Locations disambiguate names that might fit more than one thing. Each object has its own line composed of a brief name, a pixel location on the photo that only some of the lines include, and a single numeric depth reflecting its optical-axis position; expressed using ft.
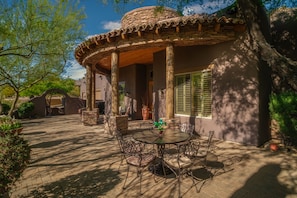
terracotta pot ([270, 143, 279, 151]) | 17.79
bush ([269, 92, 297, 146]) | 16.84
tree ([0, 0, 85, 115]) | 18.28
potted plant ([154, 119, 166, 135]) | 14.07
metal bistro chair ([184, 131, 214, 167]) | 13.13
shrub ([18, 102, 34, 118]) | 50.53
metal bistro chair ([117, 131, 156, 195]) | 11.58
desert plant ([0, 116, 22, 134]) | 20.06
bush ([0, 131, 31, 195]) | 8.60
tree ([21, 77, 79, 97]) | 74.95
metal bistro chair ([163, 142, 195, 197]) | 11.28
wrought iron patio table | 12.41
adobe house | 19.56
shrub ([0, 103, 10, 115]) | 53.07
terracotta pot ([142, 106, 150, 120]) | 38.68
